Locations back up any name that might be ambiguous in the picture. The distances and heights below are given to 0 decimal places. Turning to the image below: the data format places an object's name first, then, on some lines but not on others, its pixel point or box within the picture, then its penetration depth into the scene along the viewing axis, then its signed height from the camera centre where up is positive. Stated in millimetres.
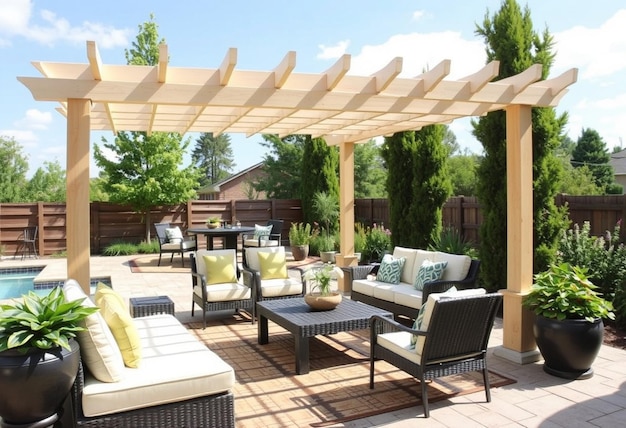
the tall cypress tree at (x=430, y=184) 9039 +472
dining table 11289 -457
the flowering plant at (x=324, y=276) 5113 -657
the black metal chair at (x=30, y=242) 13844 -755
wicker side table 5207 -976
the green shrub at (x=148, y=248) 14523 -1000
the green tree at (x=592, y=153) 29828 +3437
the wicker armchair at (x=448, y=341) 3709 -1004
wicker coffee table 4676 -1044
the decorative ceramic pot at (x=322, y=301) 5191 -926
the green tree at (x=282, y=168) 24438 +2167
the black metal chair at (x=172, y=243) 12102 -739
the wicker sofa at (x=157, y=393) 2990 -1112
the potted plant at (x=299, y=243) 12727 -807
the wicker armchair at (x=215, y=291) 6326 -1006
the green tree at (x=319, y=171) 15445 +1238
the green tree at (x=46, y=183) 27894 +1818
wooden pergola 4211 +1133
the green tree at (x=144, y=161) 14383 +1500
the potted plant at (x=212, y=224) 12141 -275
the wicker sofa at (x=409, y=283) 5695 -884
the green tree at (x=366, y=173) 24578 +1873
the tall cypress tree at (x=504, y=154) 6500 +727
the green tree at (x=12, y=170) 25891 +2449
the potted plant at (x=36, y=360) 2693 -790
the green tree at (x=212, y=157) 51969 +5721
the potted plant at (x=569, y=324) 4324 -1001
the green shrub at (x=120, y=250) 14289 -1031
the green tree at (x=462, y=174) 25234 +1863
